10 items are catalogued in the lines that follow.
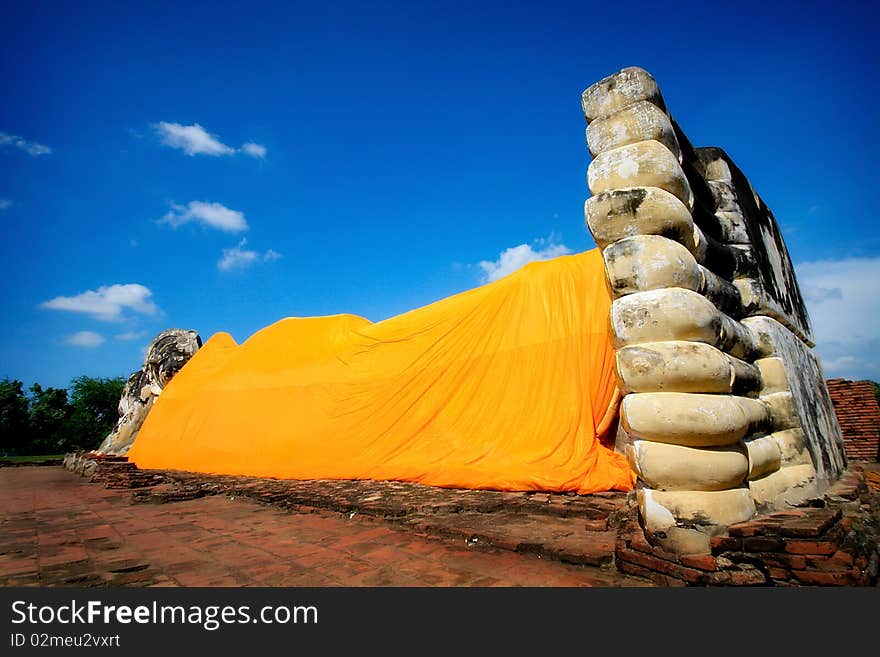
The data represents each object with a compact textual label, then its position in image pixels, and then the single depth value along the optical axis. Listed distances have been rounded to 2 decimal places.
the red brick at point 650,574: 1.70
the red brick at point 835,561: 1.49
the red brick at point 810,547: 1.51
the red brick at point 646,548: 1.75
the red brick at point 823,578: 1.48
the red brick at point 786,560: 1.54
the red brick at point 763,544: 1.58
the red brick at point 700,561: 1.63
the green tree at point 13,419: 22.00
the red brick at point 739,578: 1.58
